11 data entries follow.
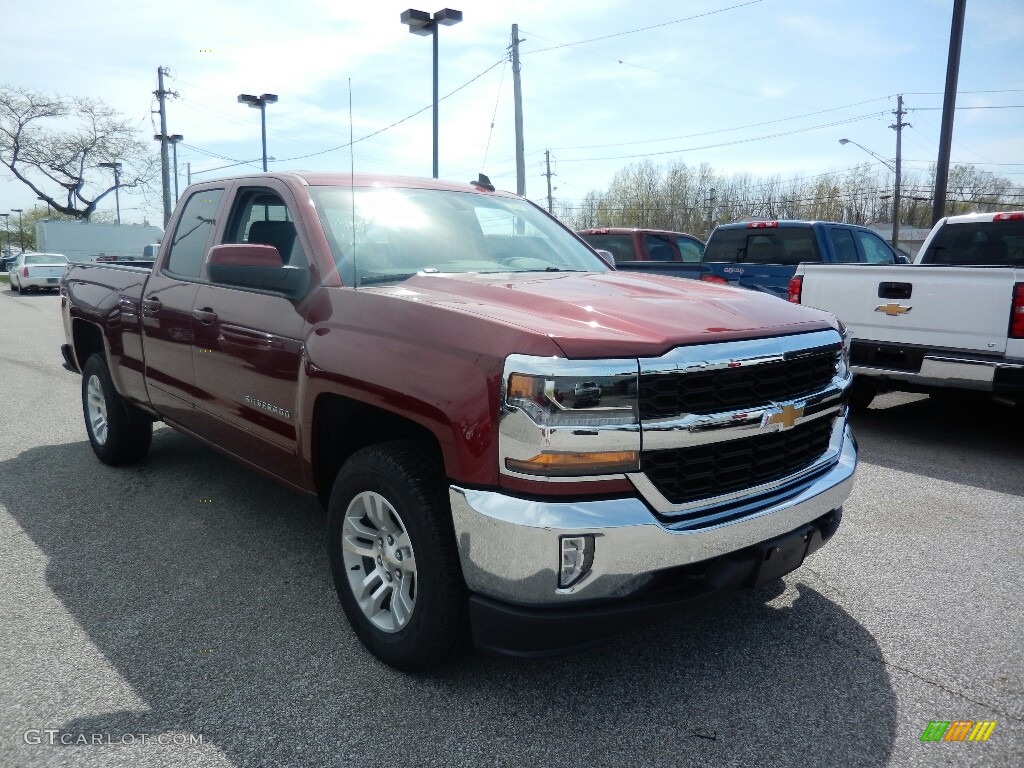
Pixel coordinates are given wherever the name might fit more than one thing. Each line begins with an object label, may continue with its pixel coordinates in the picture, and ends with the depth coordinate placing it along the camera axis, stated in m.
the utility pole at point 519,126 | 18.94
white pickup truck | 5.57
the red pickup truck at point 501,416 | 2.29
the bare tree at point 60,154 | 46.69
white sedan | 29.39
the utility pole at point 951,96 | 14.50
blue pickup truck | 9.79
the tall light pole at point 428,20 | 15.20
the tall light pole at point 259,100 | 17.71
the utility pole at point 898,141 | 40.72
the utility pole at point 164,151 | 34.06
